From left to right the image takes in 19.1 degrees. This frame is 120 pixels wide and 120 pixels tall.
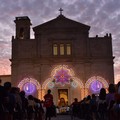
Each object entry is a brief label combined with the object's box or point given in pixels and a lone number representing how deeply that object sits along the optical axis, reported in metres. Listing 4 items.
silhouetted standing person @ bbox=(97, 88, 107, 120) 12.73
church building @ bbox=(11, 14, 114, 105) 37.91
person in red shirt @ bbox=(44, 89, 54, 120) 14.80
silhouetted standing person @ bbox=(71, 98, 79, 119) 21.38
